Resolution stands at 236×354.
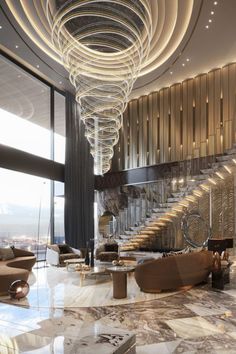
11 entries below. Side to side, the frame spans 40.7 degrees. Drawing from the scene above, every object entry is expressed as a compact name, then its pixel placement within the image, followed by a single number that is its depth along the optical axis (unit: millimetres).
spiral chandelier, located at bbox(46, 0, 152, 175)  6613
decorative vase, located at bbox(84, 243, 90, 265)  8567
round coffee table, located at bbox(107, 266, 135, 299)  5941
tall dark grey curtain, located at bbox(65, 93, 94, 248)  12961
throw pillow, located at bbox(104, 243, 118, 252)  11284
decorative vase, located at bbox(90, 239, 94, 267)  8762
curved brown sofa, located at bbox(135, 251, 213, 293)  6137
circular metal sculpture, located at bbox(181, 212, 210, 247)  10423
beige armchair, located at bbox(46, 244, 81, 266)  10016
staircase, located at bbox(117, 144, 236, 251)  10430
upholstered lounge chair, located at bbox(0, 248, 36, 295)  6340
